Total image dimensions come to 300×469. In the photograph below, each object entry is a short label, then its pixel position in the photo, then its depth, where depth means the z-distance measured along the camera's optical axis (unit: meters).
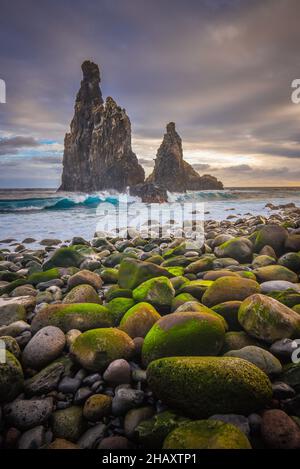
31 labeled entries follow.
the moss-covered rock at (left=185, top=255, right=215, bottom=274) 4.58
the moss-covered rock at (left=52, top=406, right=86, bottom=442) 1.87
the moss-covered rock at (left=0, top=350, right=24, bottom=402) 2.04
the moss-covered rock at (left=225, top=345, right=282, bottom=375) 2.10
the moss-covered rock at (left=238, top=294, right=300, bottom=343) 2.40
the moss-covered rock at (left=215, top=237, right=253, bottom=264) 5.09
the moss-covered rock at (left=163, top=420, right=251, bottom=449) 1.50
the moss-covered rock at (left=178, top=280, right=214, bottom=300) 3.49
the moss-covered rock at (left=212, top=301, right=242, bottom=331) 2.76
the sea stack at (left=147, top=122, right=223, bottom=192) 51.78
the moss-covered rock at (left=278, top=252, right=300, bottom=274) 4.35
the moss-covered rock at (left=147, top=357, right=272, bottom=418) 1.78
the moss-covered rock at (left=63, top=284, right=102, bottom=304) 3.52
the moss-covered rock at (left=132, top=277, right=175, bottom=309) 3.31
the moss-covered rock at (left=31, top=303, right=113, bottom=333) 2.88
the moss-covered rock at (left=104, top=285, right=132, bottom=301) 3.76
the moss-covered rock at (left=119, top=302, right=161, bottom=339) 2.75
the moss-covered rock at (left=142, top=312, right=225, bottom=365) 2.28
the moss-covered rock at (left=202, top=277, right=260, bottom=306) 3.11
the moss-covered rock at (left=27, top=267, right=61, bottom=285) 4.82
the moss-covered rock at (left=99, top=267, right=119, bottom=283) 4.74
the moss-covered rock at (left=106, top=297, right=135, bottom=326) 3.18
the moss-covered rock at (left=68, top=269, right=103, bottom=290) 4.23
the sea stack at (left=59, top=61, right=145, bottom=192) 46.12
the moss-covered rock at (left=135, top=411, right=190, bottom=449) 1.72
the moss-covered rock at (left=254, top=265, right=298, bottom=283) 3.93
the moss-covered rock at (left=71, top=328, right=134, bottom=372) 2.32
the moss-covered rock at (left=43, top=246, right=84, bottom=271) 5.74
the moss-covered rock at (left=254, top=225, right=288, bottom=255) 5.30
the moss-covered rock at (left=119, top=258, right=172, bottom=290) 4.05
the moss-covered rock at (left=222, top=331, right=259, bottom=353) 2.40
